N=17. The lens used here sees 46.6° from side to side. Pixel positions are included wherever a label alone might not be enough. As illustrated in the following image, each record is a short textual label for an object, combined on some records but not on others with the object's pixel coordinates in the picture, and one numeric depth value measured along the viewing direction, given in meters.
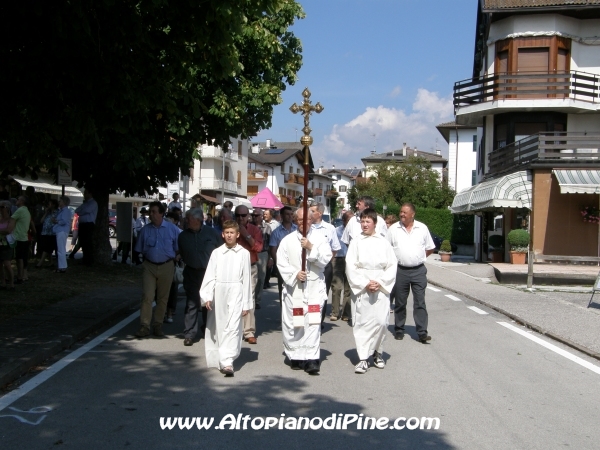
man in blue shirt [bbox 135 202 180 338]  9.48
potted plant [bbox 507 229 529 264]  24.70
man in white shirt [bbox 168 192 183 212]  19.34
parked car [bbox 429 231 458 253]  37.94
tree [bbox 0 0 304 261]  7.74
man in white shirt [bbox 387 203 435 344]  9.61
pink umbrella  27.94
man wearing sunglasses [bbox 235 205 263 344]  10.36
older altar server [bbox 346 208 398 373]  7.69
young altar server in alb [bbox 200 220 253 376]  7.54
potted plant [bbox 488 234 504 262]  27.81
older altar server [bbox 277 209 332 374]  7.54
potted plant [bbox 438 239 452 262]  31.81
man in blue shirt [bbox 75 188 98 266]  17.25
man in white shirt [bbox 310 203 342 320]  9.70
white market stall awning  26.84
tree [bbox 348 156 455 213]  54.50
